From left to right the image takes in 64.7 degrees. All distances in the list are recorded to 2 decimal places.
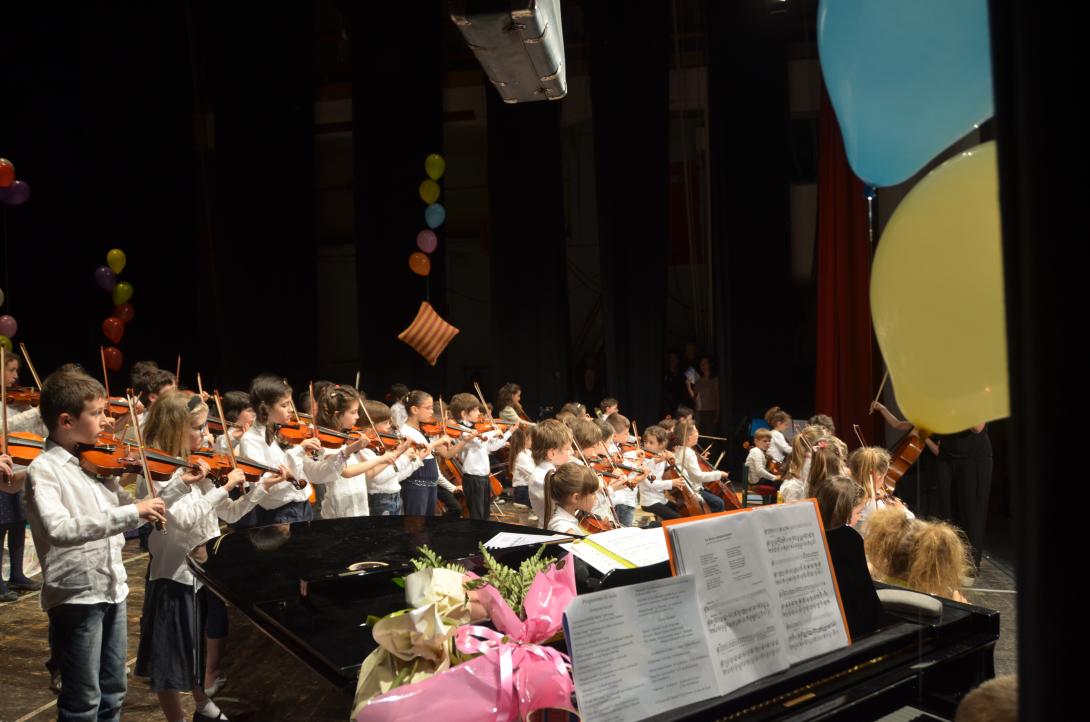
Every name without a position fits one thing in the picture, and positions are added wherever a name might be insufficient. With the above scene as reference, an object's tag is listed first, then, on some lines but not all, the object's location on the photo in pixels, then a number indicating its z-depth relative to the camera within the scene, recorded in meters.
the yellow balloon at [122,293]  10.30
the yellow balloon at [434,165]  10.45
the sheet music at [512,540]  2.70
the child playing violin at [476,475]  6.82
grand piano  1.63
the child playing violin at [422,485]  6.12
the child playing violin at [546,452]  5.17
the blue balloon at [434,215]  10.63
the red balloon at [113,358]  10.20
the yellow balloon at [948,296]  1.20
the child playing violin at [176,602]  3.02
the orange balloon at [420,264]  10.60
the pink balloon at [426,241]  10.61
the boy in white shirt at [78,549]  2.66
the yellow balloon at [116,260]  10.18
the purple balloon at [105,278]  10.14
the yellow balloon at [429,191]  10.56
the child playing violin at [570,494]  3.48
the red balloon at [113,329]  10.24
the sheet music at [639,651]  1.34
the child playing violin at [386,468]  5.28
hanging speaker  3.19
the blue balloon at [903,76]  1.38
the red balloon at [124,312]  10.44
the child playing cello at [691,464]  6.88
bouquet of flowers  1.34
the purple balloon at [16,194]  8.28
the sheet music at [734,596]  1.54
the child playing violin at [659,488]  6.36
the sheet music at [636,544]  2.15
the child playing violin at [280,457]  4.39
